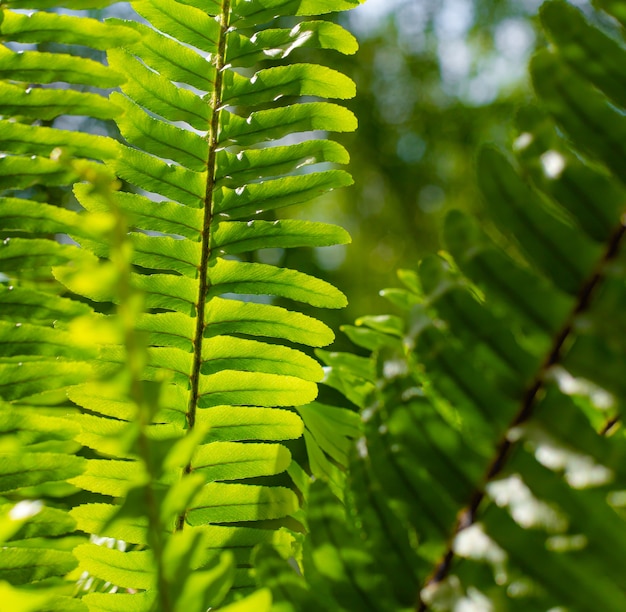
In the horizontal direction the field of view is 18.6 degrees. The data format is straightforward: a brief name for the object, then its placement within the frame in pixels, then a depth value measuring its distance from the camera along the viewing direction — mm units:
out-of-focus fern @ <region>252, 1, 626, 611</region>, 428
